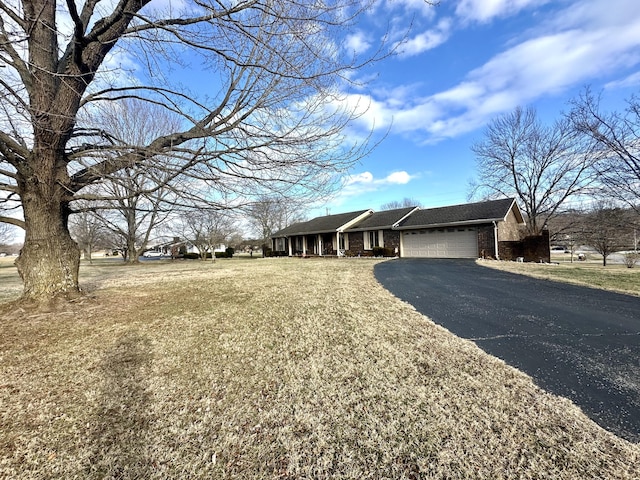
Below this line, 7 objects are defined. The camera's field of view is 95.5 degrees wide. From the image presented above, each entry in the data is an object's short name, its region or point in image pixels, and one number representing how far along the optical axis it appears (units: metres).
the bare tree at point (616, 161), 12.79
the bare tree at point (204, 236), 25.83
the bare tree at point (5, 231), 33.97
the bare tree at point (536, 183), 23.94
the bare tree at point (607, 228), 15.31
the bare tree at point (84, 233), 24.72
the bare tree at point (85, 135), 3.65
